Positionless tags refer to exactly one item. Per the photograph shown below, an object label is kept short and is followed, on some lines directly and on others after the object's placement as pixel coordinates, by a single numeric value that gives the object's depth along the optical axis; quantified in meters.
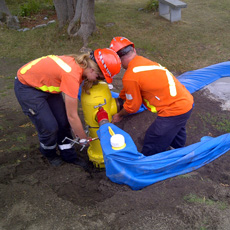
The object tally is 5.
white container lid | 1.99
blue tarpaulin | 2.06
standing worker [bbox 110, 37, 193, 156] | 2.31
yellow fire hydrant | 2.43
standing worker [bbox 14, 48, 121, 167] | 2.10
